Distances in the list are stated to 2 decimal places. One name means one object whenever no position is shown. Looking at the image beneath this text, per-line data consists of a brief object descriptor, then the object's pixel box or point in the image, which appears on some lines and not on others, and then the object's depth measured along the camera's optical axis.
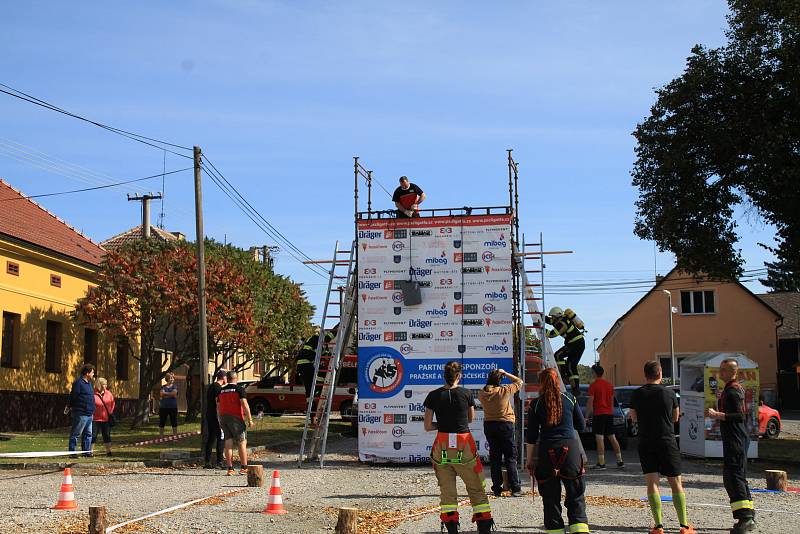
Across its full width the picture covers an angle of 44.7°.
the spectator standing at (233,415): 16.88
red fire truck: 34.34
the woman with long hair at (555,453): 8.55
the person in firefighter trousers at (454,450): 9.30
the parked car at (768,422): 27.66
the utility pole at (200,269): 20.44
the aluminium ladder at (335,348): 18.50
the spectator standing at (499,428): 13.20
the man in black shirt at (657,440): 9.45
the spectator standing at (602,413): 17.66
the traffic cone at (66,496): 11.54
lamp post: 47.16
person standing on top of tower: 19.00
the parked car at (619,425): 23.53
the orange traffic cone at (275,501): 11.30
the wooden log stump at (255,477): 14.38
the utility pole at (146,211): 43.12
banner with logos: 18.30
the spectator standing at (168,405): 23.67
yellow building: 26.25
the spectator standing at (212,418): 17.52
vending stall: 19.95
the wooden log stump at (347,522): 9.33
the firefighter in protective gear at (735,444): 9.71
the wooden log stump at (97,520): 9.34
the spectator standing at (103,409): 19.83
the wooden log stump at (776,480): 13.97
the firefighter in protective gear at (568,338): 20.45
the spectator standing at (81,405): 19.00
